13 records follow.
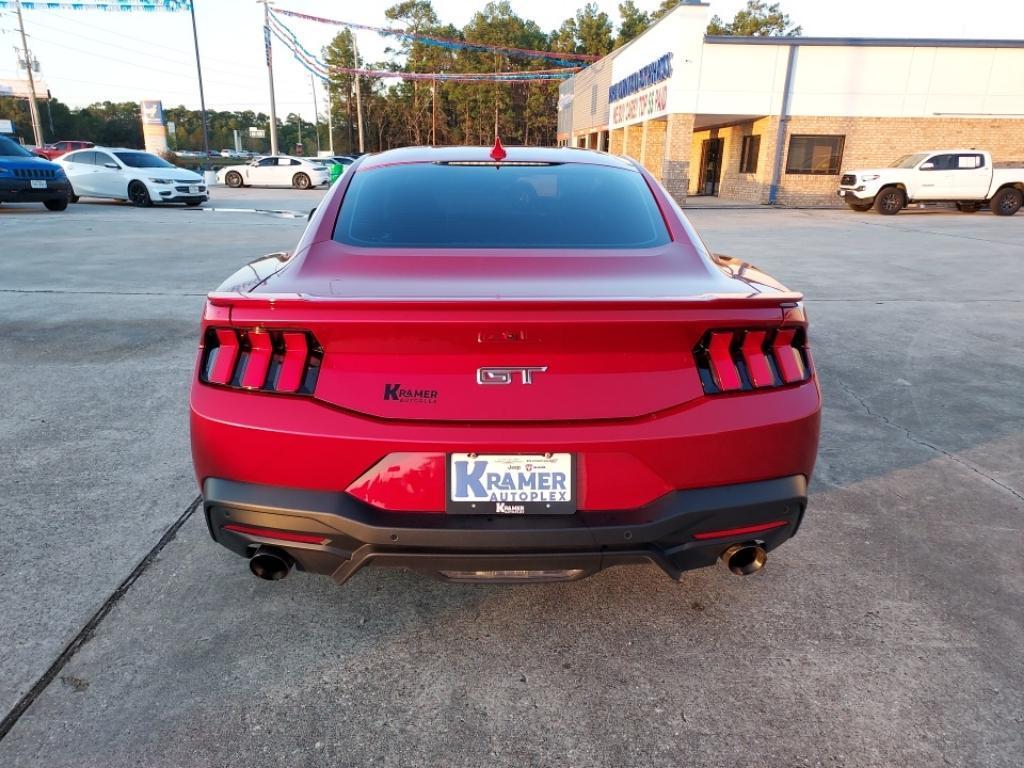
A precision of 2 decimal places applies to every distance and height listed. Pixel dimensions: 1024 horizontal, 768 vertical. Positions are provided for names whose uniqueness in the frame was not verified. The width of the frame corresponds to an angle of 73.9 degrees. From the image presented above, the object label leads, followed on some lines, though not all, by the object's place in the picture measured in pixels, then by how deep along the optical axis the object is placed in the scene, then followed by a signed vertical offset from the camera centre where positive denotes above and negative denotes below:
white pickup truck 19.72 -0.27
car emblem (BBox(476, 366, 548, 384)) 1.85 -0.54
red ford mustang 1.84 -0.68
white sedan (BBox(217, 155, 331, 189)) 30.00 -0.58
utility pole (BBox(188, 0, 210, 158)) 38.56 +4.87
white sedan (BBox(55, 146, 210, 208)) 18.52 -0.56
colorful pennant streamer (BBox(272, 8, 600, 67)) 45.32 +9.44
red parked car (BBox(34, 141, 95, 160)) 33.38 +0.36
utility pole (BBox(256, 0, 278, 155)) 39.28 +6.74
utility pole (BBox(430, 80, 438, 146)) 72.56 +5.56
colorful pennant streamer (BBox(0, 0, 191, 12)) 37.06 +7.91
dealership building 23.44 +2.45
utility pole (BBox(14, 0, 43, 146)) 52.01 +3.79
